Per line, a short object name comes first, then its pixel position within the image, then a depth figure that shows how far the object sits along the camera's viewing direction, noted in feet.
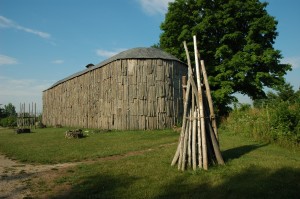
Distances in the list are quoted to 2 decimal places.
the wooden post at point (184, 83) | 31.77
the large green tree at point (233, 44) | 83.66
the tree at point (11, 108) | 312.81
